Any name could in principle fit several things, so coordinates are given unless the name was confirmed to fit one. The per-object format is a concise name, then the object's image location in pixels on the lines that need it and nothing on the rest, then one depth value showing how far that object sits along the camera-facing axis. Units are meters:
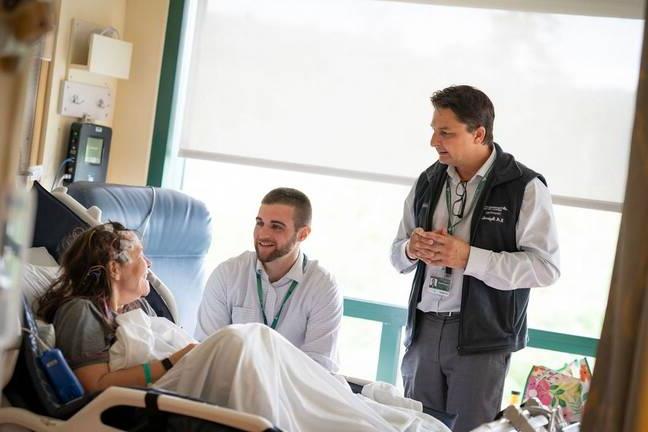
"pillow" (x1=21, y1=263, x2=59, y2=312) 2.76
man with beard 3.31
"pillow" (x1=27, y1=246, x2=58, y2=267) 3.00
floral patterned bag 3.77
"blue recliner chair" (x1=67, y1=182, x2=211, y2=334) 3.72
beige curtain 1.67
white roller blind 4.02
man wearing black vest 3.19
